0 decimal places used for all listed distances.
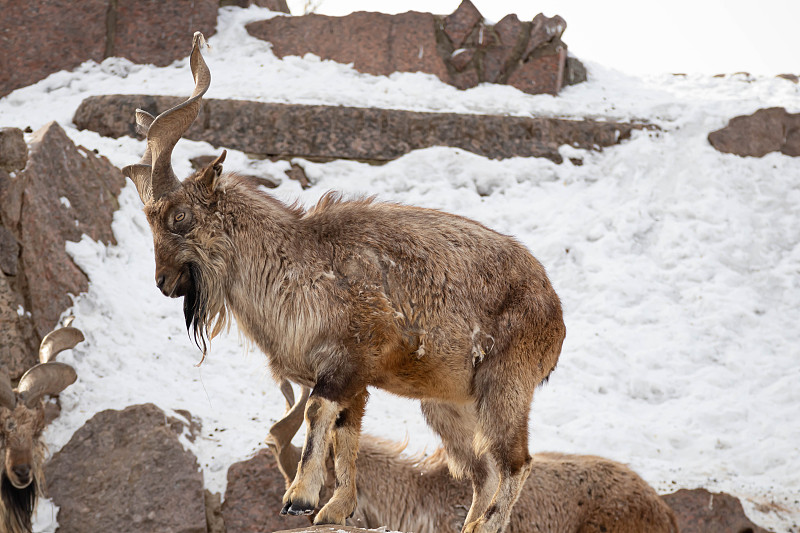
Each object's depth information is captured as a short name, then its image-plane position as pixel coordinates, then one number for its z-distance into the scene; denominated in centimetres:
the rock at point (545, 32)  2497
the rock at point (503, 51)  2467
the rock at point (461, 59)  2453
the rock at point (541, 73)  2450
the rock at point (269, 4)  2611
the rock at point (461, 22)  2495
